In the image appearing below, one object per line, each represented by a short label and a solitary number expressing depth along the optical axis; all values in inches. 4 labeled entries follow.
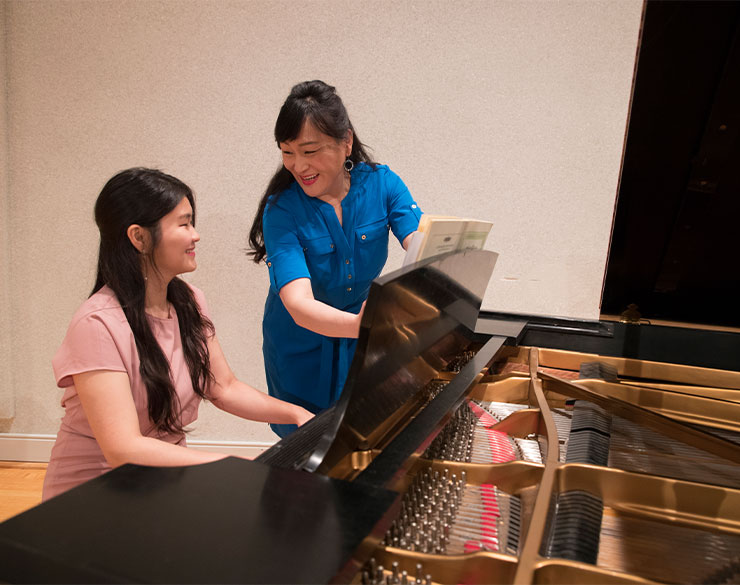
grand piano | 25.5
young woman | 49.8
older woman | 65.8
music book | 47.3
